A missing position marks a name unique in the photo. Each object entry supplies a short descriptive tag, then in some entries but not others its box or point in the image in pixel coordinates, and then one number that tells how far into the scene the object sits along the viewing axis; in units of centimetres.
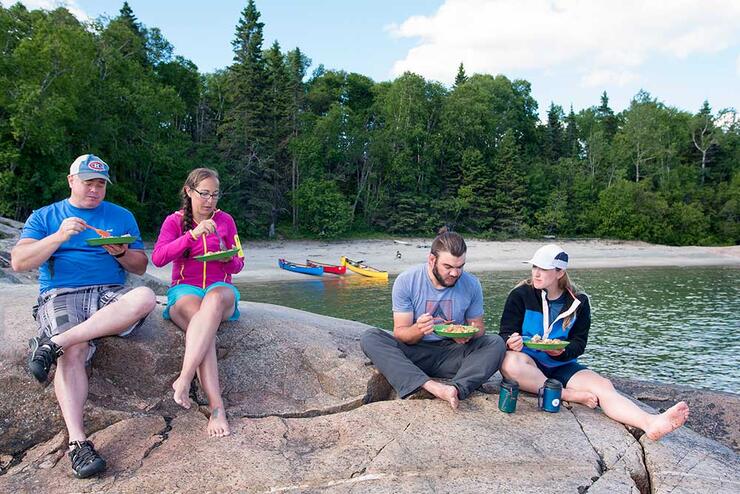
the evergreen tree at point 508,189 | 4734
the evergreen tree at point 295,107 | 4081
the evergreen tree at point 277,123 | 3972
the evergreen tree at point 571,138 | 5922
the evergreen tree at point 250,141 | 3812
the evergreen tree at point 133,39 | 3409
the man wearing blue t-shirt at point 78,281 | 376
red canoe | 2873
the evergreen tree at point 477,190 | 4784
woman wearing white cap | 464
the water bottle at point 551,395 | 436
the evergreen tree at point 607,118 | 6651
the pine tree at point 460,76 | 6247
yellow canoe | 2776
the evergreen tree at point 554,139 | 5831
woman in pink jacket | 417
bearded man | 453
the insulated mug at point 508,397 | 432
